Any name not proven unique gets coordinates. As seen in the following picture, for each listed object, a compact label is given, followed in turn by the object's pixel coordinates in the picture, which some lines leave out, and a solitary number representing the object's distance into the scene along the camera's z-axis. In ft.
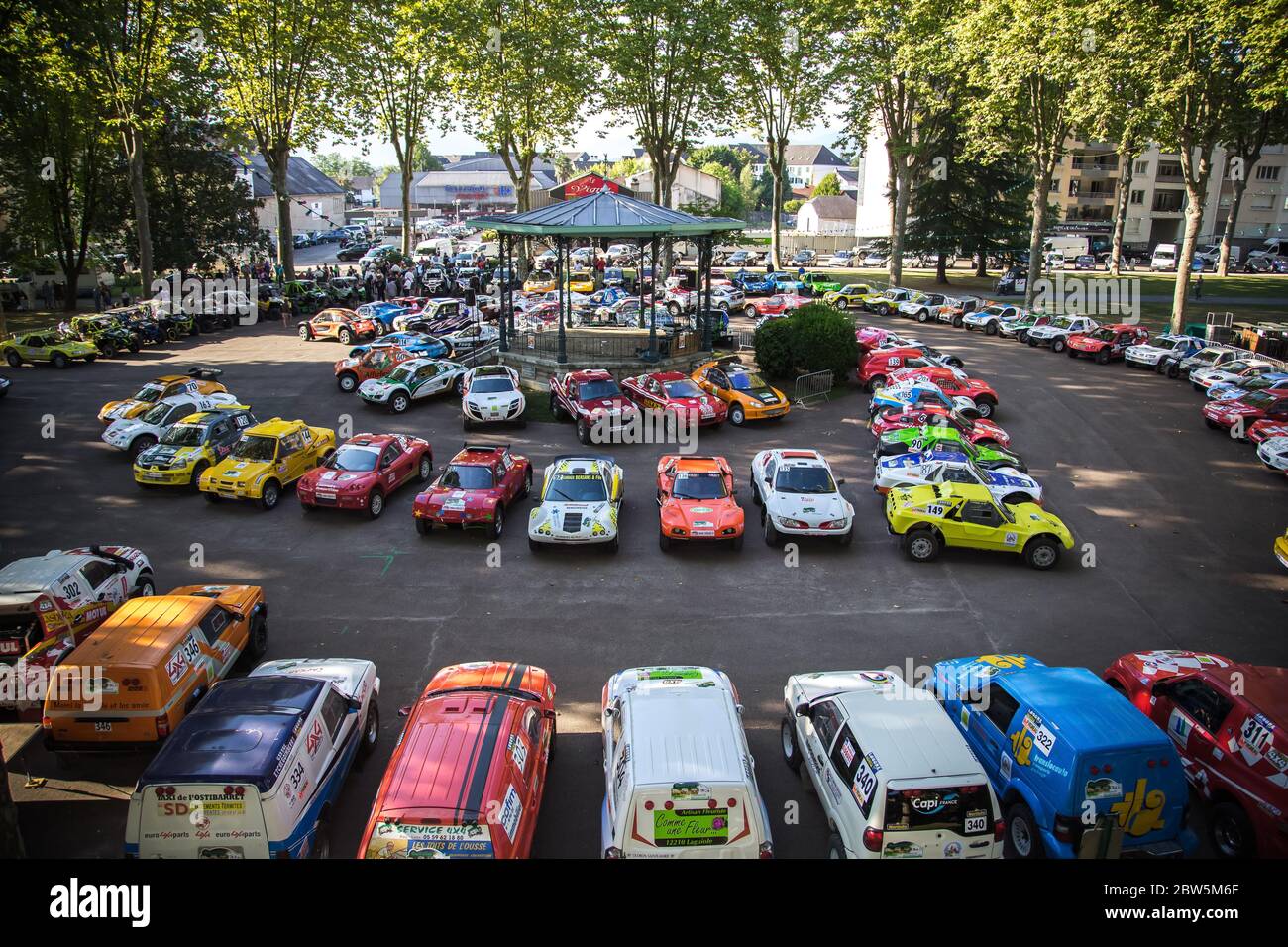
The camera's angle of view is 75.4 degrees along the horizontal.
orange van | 29.50
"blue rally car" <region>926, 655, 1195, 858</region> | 24.54
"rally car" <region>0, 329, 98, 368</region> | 98.12
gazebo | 84.84
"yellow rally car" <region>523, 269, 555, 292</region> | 151.33
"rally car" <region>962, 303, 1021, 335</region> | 126.82
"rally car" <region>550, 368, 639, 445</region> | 72.79
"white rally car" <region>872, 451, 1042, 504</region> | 55.21
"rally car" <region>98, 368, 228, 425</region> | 71.31
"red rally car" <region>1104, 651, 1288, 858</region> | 26.30
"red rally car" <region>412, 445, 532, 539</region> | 51.88
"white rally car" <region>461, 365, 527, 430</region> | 75.92
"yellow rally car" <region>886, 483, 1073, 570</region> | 49.29
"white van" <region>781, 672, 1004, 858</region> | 23.62
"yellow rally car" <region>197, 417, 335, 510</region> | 57.31
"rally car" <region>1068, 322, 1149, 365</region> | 108.17
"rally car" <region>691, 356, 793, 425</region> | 78.12
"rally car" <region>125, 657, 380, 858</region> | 22.99
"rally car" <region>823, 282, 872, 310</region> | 148.15
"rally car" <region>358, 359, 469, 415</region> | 81.46
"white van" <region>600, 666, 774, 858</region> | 22.89
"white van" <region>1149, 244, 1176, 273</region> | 223.30
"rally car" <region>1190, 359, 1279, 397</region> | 85.73
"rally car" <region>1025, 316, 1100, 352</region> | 112.98
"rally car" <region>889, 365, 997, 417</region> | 79.46
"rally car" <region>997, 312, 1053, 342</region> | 119.34
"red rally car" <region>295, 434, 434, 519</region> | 55.31
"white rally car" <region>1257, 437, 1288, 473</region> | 65.57
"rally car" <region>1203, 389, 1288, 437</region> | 73.67
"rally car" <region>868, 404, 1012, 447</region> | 68.18
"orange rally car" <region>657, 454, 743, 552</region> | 50.06
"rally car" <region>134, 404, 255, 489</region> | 59.67
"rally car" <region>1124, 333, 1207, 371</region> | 99.91
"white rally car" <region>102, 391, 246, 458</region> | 67.15
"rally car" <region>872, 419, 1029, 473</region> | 61.36
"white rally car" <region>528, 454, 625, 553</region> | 49.70
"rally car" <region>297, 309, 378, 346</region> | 114.42
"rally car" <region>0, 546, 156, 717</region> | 34.42
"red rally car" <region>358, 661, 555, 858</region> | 22.30
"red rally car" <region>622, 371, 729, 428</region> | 74.90
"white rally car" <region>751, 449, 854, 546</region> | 50.93
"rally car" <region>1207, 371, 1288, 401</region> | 77.20
